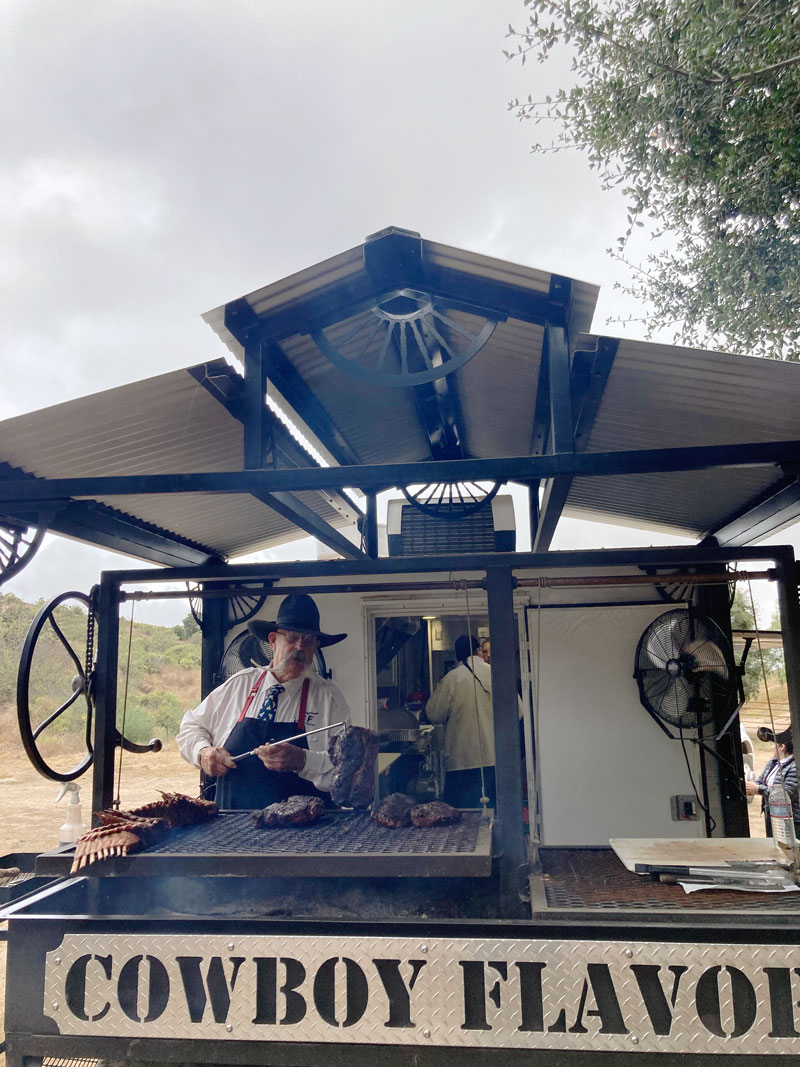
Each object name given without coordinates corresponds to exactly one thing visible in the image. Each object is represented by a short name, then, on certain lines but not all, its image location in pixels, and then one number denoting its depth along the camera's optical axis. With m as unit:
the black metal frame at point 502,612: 3.07
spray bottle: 4.36
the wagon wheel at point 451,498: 5.99
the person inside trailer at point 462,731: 7.28
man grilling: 4.21
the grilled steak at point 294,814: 3.28
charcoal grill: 2.57
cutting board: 3.04
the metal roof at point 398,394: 2.93
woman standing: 4.85
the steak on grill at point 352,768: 3.53
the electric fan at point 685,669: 5.65
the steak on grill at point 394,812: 3.18
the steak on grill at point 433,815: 3.16
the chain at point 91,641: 3.91
